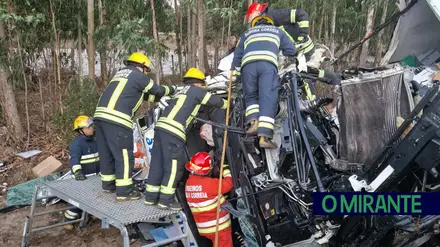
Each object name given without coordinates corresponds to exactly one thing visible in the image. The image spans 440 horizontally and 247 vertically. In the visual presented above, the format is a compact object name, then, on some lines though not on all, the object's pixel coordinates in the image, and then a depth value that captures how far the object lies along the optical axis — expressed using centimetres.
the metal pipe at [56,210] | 469
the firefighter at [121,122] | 402
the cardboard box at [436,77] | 349
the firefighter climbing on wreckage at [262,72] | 337
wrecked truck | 264
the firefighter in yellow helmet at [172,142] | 389
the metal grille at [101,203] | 351
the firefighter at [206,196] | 371
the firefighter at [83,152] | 497
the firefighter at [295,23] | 501
